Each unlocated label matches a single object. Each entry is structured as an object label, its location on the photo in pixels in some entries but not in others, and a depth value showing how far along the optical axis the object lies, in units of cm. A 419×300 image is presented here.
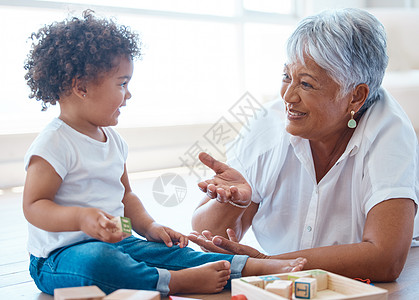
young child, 119
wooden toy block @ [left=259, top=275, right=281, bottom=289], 110
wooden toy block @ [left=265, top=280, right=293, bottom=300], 104
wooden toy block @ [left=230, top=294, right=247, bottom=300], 108
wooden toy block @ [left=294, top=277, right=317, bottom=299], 107
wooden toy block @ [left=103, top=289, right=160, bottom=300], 97
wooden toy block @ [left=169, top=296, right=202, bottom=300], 117
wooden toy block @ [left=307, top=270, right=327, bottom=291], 114
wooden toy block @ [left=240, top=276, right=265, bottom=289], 110
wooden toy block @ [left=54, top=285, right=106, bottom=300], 95
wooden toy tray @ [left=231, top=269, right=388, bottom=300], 102
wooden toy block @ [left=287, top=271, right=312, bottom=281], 114
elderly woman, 133
